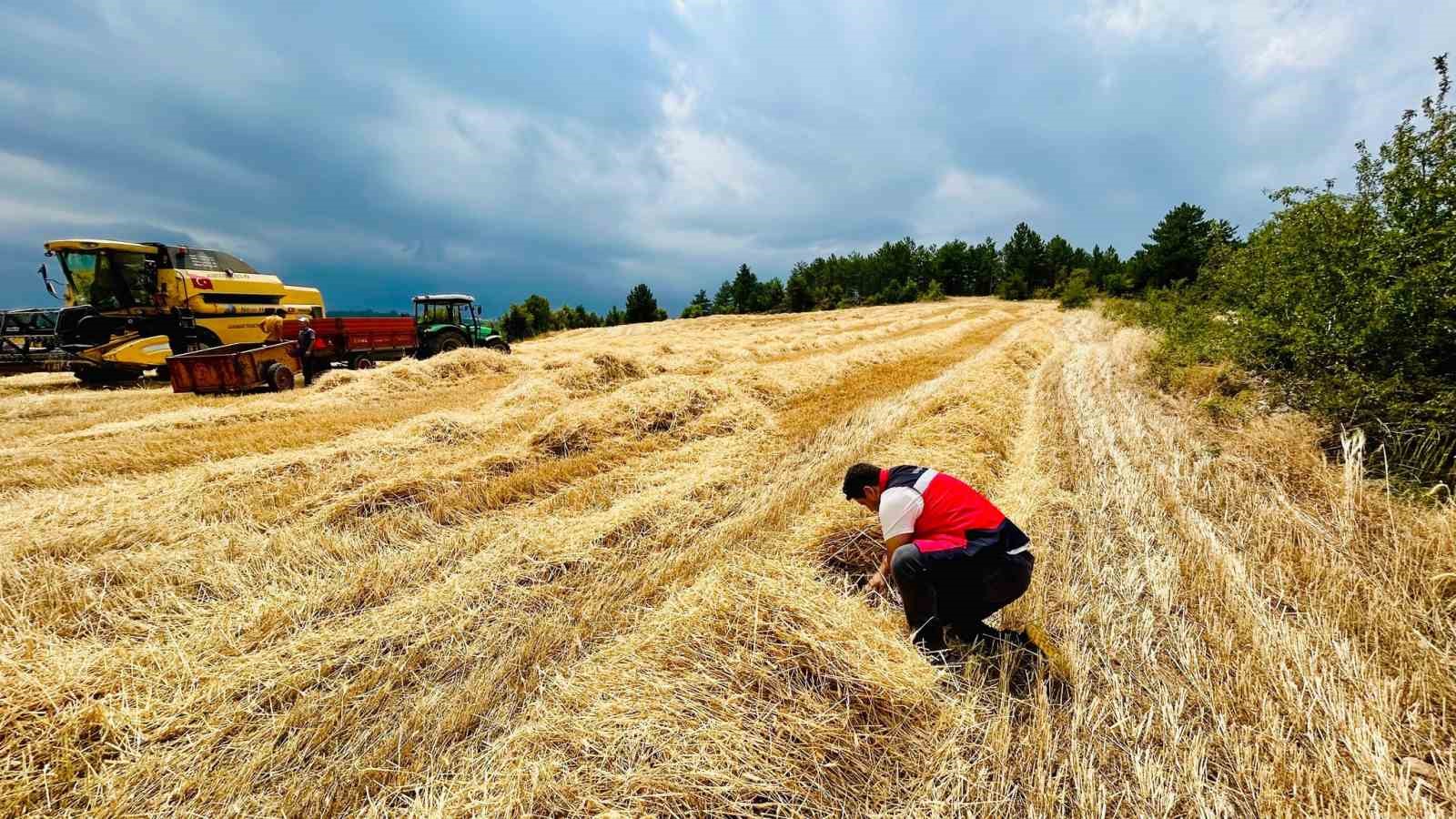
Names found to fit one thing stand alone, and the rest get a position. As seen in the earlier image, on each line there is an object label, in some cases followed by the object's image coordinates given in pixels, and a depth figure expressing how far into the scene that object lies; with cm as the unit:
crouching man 268
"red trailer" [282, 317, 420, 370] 1323
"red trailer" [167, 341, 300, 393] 1059
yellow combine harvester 1252
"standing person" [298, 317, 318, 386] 1216
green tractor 1670
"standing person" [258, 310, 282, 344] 1338
